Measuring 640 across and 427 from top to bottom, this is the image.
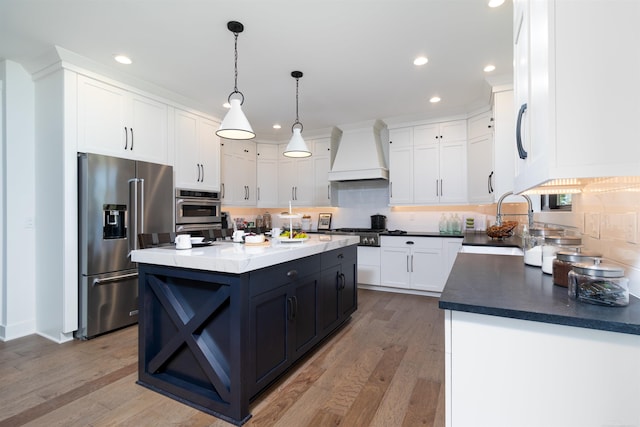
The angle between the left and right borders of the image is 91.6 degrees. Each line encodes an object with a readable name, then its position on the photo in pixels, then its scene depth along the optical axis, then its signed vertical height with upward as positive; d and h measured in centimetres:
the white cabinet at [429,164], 430 +69
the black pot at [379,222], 503 -16
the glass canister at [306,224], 555 -21
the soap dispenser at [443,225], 455 -19
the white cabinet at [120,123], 292 +93
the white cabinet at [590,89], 77 +31
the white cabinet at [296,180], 540 +57
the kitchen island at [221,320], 171 -67
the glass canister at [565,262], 109 -18
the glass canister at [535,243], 156 -18
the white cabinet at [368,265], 459 -80
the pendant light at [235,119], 232 +71
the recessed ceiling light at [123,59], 283 +142
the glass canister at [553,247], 136 -16
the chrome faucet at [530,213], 240 -1
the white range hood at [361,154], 475 +91
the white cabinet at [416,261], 416 -68
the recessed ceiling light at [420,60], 287 +142
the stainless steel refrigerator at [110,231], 287 -19
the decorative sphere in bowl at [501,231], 333 -21
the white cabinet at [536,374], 80 -46
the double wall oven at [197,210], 375 +3
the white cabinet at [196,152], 381 +79
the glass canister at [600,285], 89 -22
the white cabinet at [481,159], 380 +67
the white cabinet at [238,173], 488 +65
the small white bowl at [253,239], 231 -20
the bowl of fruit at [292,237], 252 -21
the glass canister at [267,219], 598 -13
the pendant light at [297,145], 305 +66
